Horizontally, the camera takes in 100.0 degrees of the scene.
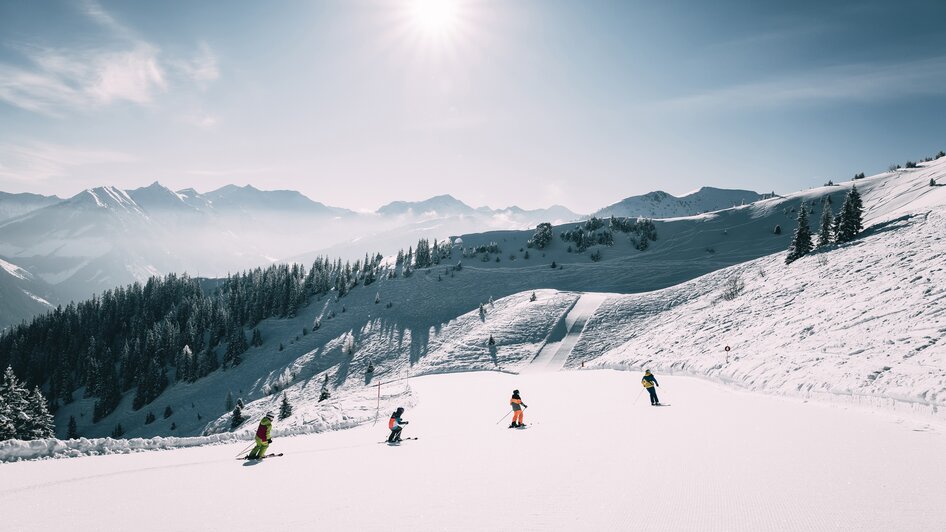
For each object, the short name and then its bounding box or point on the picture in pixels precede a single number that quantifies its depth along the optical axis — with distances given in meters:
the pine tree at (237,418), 51.74
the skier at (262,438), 11.70
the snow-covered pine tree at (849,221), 42.19
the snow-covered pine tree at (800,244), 43.64
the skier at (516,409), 15.06
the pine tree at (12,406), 34.83
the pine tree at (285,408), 44.47
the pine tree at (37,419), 39.19
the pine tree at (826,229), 45.38
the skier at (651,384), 16.78
